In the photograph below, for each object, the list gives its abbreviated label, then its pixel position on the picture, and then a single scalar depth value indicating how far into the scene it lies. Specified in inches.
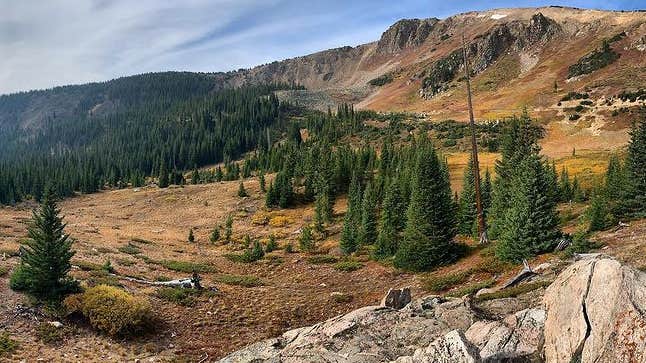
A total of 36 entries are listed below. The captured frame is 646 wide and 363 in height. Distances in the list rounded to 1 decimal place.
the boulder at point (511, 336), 479.8
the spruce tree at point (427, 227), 1359.5
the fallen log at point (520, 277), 848.3
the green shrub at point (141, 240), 2047.2
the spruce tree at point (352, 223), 1868.8
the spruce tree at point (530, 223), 1099.3
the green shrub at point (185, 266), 1528.1
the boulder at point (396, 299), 774.5
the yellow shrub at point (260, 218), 2789.1
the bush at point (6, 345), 749.3
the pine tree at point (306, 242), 2000.5
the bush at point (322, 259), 1746.3
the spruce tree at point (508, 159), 1528.1
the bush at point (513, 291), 735.7
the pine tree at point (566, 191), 2082.1
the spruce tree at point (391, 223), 1631.4
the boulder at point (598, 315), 398.3
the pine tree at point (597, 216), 1224.2
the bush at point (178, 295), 1105.4
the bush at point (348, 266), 1566.3
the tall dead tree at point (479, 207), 1400.7
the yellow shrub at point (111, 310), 879.7
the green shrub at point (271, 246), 2037.4
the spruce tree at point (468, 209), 1748.3
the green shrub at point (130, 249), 1689.0
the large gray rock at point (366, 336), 564.7
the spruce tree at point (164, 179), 4805.6
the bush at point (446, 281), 1097.6
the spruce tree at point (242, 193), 3447.3
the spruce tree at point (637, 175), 1339.8
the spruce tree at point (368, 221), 1956.2
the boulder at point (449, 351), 433.1
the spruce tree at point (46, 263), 944.9
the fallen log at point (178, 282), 1208.8
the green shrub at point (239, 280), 1408.7
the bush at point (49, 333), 817.5
